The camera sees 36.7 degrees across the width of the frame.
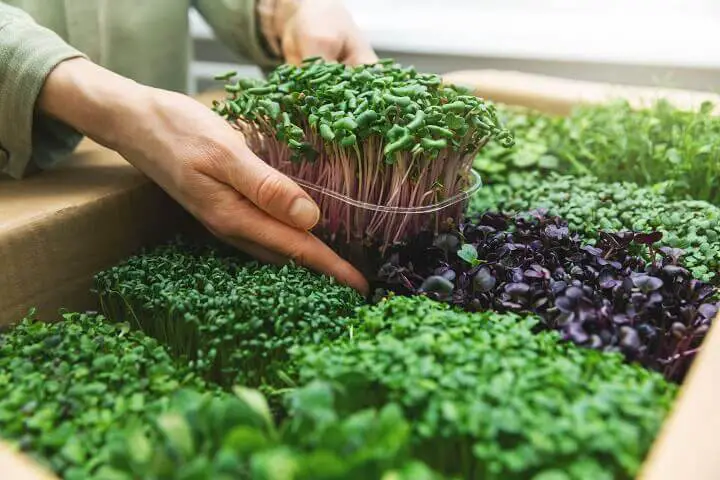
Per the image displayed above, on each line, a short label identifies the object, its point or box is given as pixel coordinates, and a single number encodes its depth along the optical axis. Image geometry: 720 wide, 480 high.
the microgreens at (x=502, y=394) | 0.44
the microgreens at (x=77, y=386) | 0.46
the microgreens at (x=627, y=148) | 0.72
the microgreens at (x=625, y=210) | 0.61
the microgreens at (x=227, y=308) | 0.52
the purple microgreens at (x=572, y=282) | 0.52
